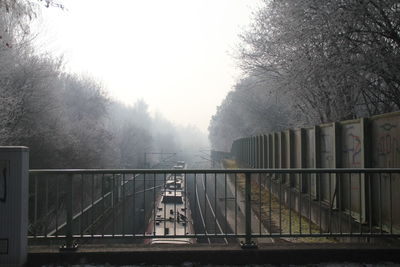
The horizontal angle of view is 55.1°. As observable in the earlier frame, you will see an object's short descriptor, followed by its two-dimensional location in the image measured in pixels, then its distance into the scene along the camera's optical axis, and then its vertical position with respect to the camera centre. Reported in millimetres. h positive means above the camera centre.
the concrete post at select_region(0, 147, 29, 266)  4762 -567
